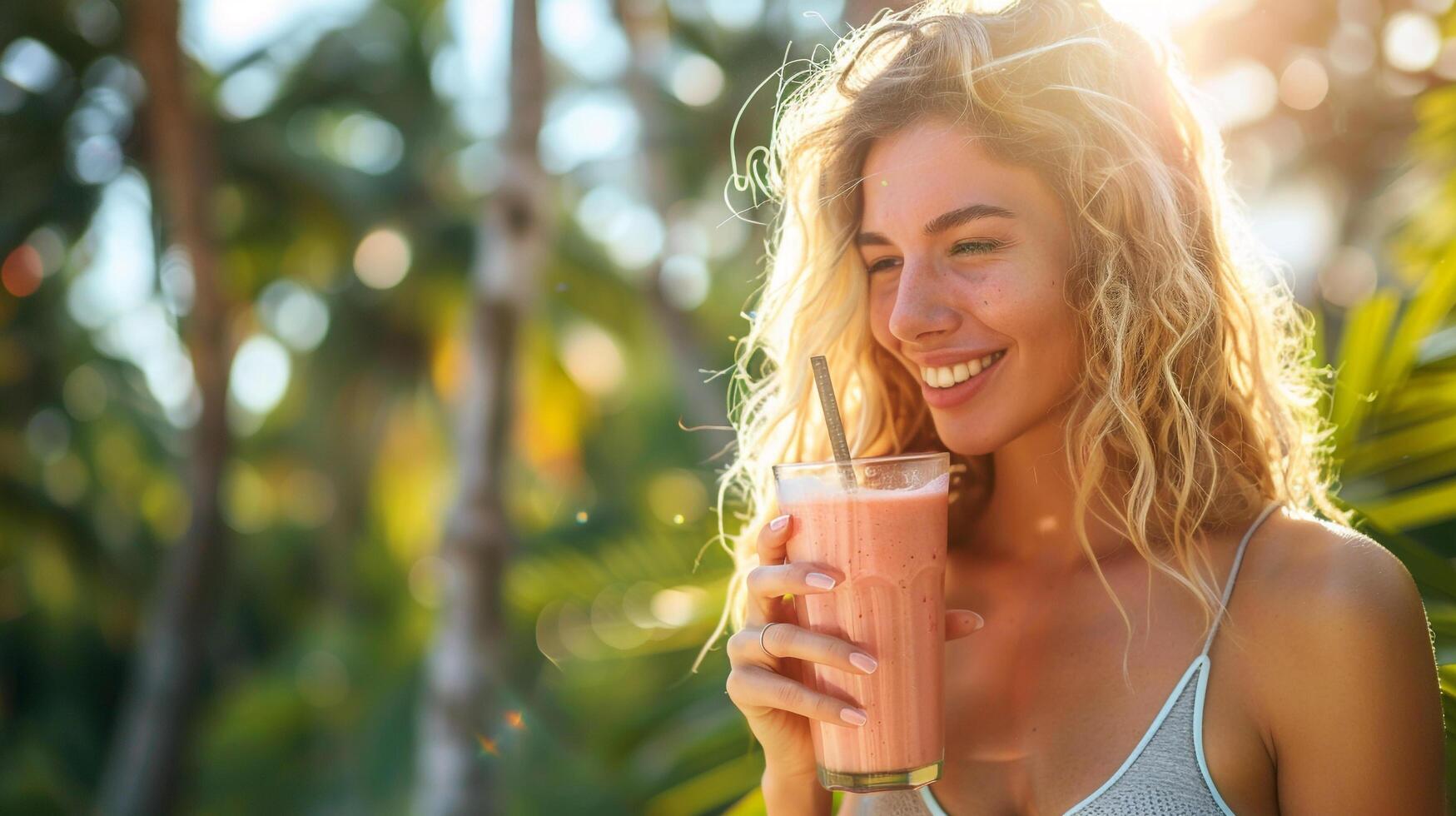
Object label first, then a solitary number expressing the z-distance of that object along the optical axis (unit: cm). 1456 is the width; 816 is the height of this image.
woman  171
